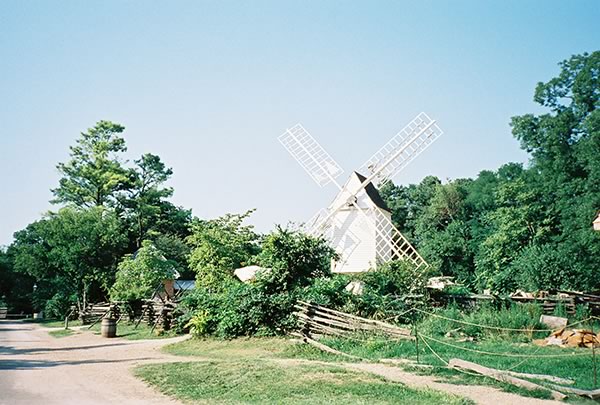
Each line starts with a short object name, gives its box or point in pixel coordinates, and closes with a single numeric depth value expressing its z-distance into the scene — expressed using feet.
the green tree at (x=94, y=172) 141.18
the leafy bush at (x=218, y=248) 84.48
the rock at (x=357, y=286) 66.49
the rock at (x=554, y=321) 56.13
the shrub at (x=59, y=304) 128.47
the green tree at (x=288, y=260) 61.41
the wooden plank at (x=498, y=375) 28.35
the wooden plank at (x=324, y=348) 44.89
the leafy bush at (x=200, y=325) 61.00
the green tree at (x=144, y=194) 151.94
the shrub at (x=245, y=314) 56.90
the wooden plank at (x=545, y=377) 31.07
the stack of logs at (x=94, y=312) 98.83
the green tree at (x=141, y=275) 99.66
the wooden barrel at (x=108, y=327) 74.18
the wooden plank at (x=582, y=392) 27.40
